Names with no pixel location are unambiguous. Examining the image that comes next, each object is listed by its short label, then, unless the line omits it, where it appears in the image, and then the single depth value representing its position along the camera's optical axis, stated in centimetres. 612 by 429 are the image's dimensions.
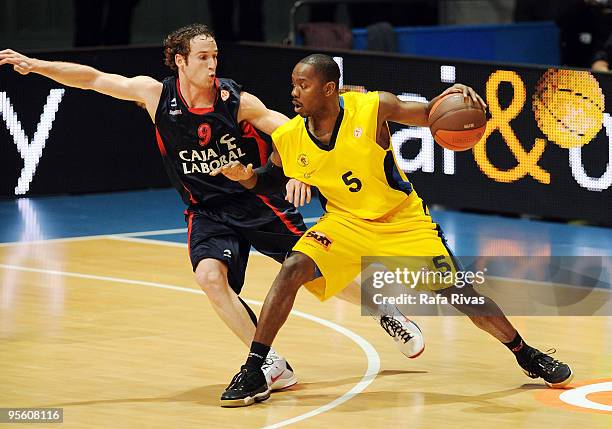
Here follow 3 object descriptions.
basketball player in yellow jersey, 1537
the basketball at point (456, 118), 1555
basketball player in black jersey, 1669
